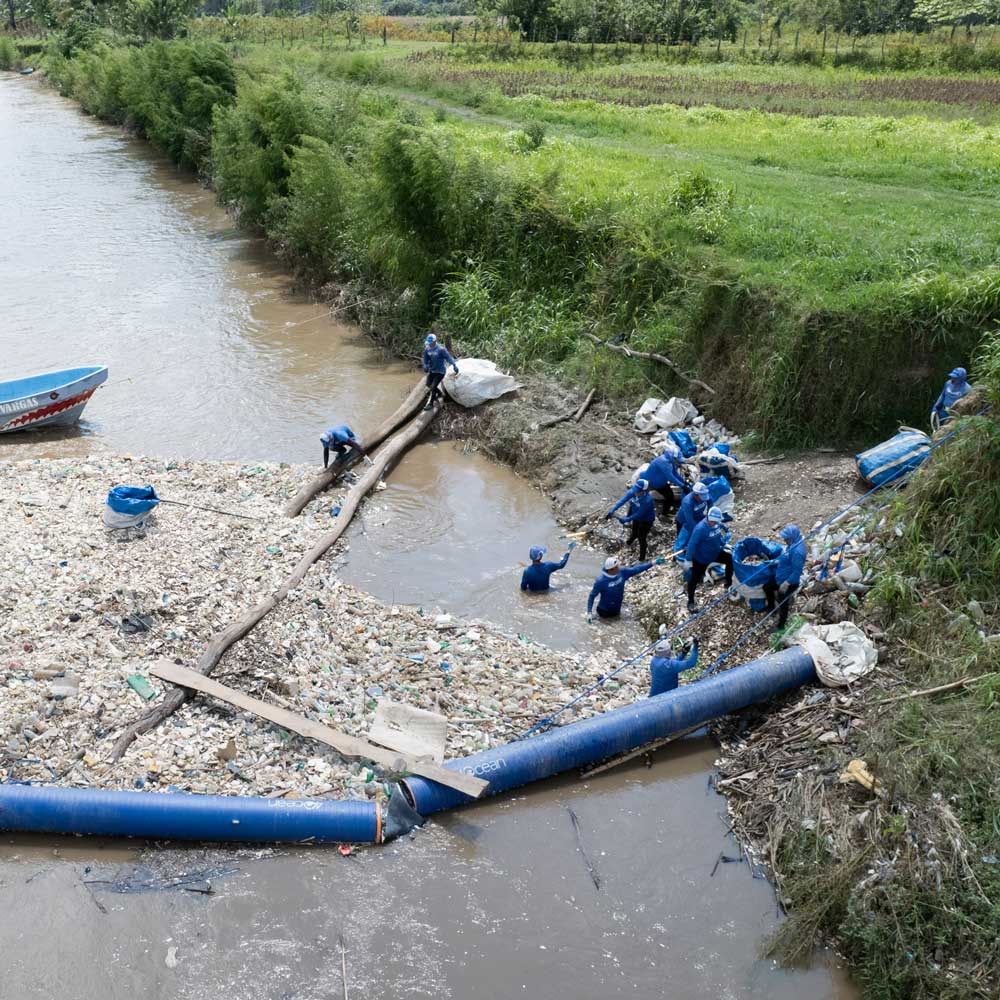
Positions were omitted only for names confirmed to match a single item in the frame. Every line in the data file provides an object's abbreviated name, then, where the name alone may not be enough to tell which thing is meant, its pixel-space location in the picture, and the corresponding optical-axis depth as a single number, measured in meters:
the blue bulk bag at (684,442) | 15.26
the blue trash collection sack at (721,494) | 13.44
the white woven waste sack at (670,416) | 16.42
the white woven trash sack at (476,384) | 18.09
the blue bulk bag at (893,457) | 12.68
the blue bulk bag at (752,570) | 11.05
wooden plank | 8.98
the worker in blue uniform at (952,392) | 12.95
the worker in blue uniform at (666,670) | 10.26
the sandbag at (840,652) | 10.07
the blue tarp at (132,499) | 13.53
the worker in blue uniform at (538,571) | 12.69
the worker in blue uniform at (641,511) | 13.15
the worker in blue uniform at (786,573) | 10.85
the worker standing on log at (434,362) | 17.83
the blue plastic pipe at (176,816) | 8.56
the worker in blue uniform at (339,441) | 15.96
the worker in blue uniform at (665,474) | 13.47
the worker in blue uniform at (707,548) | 11.41
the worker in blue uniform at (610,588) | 12.16
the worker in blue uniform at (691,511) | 12.38
